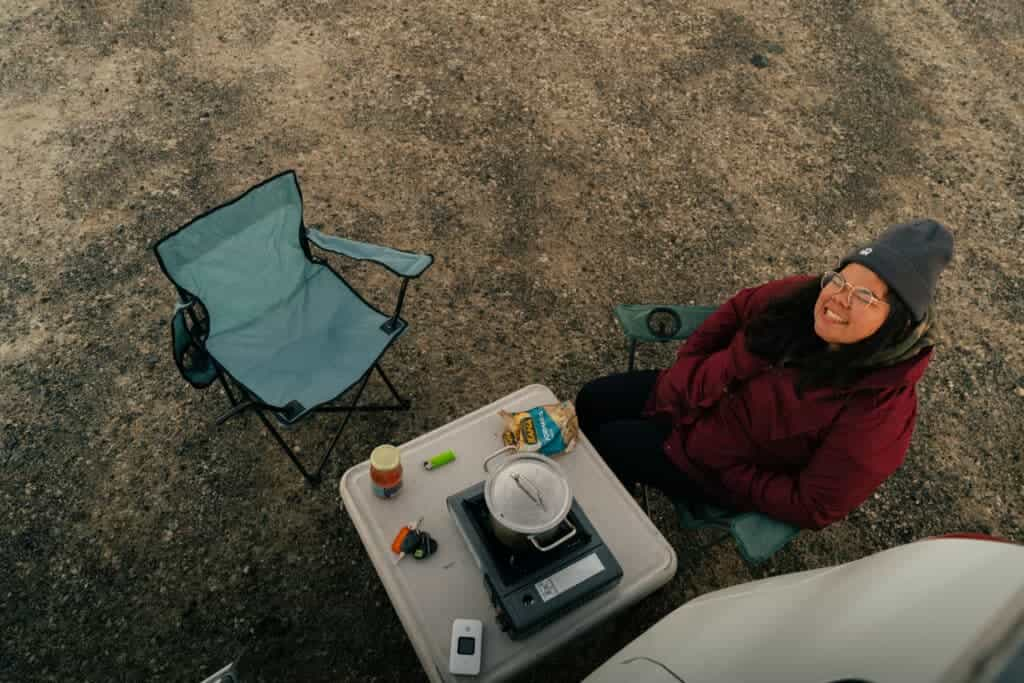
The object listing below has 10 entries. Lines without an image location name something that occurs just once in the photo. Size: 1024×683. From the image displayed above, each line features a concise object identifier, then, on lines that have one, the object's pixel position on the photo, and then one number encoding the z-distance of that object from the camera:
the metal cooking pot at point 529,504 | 1.57
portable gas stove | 1.58
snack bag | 1.90
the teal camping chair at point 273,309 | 2.32
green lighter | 1.89
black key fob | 1.73
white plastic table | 1.64
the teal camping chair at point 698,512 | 1.85
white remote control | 1.59
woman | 1.64
